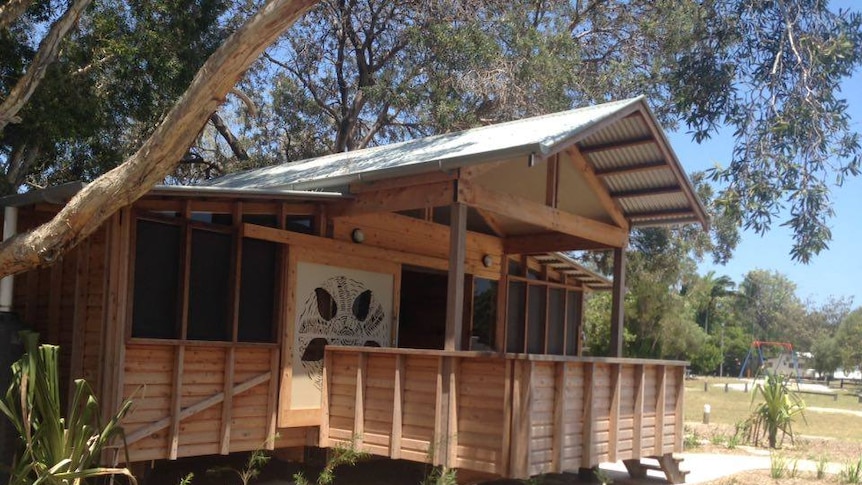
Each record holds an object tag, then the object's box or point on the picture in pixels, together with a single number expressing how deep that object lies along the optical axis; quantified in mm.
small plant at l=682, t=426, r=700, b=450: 14495
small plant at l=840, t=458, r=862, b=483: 10359
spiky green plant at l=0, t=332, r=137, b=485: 6227
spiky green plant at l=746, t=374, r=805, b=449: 15258
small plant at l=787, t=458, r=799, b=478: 10734
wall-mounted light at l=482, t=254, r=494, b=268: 12594
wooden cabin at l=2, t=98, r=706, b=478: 7902
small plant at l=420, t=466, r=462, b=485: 7438
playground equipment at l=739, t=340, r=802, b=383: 39275
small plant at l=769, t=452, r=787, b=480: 10505
